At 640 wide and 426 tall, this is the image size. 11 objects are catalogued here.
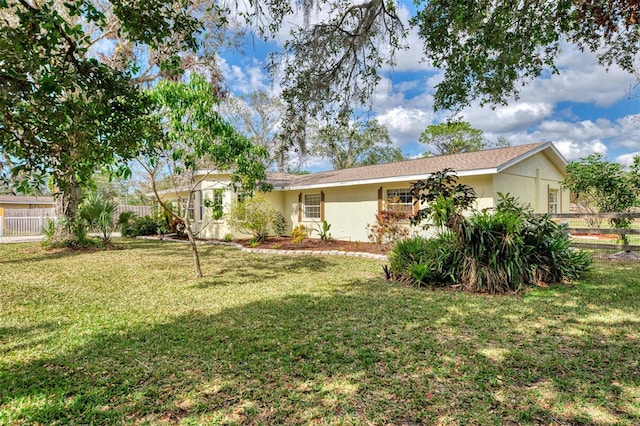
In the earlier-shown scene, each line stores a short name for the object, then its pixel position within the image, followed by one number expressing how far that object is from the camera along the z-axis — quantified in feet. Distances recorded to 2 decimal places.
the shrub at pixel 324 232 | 46.32
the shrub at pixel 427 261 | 21.56
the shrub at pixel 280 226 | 52.16
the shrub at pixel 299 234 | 42.76
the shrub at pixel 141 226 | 60.64
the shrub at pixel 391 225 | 35.12
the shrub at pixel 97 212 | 41.34
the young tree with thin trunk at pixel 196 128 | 21.26
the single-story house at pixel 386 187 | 34.17
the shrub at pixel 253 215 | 43.37
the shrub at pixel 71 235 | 40.91
